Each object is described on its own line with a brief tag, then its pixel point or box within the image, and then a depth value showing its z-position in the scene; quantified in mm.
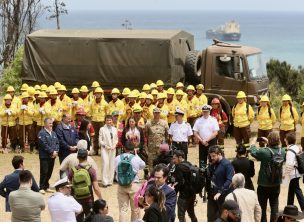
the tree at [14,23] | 44000
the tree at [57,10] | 45631
